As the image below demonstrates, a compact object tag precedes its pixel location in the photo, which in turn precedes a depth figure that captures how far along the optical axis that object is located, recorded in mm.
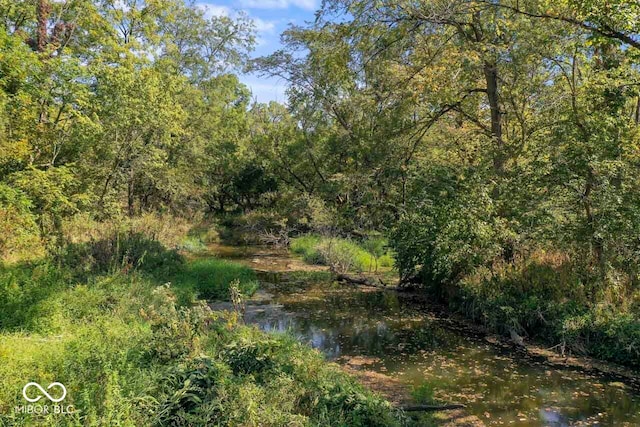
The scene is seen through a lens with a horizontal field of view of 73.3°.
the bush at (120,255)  10797
